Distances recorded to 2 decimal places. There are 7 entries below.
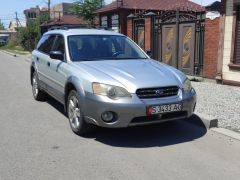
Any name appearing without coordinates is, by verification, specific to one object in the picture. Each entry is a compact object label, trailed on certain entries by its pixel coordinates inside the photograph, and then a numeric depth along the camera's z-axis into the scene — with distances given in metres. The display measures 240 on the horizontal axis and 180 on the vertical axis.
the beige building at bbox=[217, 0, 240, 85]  7.28
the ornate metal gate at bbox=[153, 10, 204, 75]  8.76
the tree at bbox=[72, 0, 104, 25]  19.69
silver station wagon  3.61
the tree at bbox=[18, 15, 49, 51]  31.06
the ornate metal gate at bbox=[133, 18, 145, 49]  11.31
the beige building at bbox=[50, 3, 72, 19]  57.02
